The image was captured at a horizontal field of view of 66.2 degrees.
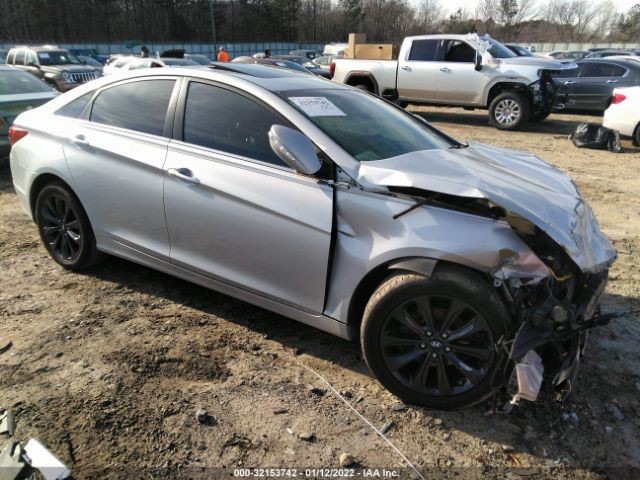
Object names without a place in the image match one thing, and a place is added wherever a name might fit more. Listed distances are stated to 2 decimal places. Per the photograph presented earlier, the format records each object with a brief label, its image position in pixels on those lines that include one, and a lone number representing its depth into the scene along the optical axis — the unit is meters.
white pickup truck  11.59
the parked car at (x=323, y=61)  27.48
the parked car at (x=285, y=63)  17.56
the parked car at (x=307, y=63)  20.47
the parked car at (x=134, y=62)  13.72
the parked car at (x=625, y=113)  9.59
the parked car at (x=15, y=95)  7.14
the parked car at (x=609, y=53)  22.14
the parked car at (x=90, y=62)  18.06
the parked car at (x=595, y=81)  12.80
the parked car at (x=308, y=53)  37.03
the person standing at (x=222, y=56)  19.84
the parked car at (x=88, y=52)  32.38
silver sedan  2.38
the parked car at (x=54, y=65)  15.16
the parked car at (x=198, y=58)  18.93
